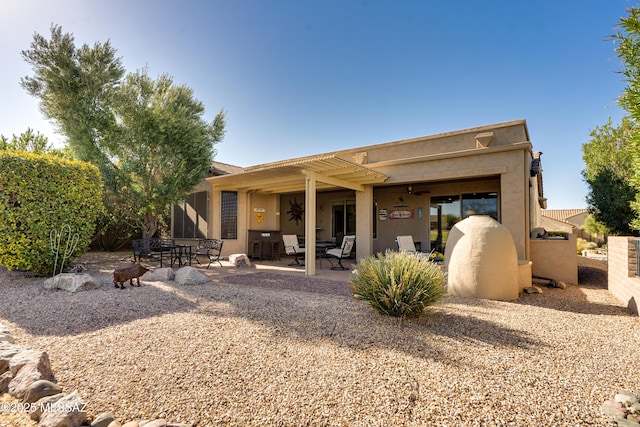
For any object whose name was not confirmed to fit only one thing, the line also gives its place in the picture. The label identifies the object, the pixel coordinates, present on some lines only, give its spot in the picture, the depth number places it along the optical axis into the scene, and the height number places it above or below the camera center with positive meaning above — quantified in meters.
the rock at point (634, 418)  1.94 -1.23
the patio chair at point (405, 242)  9.38 -0.50
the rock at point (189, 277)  6.54 -1.14
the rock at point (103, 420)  1.87 -1.22
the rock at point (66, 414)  1.82 -1.17
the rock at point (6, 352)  2.56 -1.15
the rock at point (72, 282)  5.62 -1.09
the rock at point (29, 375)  2.22 -1.15
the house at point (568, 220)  20.48 +0.43
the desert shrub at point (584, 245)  16.12 -1.08
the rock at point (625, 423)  1.88 -1.22
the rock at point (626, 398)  2.14 -1.23
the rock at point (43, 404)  1.98 -1.20
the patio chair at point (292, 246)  9.97 -0.70
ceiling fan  11.04 +1.24
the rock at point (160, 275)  6.93 -1.17
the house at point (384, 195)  7.76 +1.13
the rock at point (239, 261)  9.56 -1.13
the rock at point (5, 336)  3.12 -1.18
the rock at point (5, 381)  2.33 -1.21
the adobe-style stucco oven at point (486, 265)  5.46 -0.70
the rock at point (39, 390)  2.12 -1.17
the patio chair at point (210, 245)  9.80 -0.72
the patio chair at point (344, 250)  9.25 -0.76
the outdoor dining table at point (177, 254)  8.60 -0.87
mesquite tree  9.14 +3.31
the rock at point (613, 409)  2.03 -1.24
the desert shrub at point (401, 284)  3.84 -0.76
